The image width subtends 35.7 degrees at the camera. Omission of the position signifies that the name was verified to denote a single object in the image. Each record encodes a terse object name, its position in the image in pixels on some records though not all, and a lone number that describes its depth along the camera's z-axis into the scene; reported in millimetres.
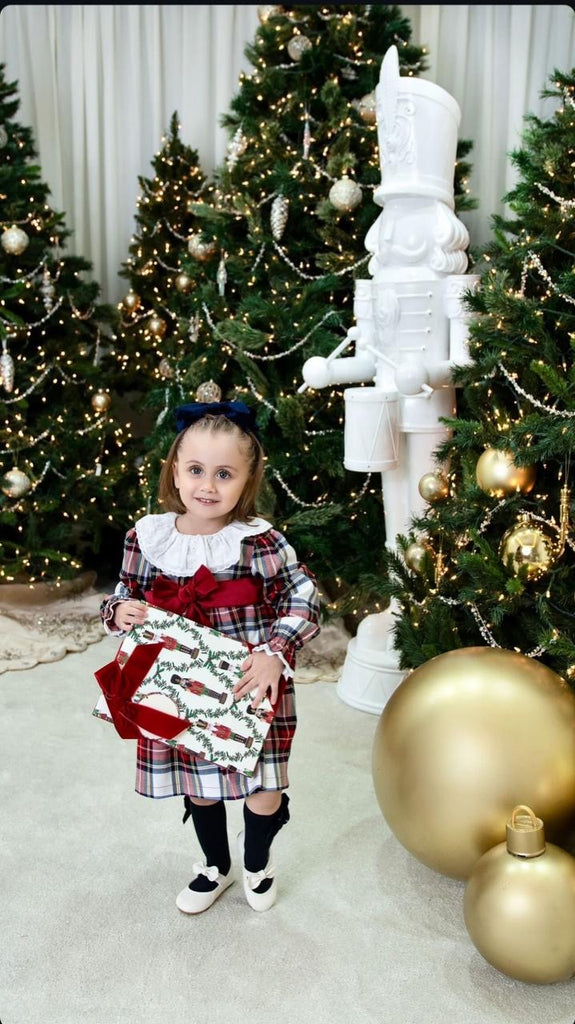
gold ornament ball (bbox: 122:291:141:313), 3811
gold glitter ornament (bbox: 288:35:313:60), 3059
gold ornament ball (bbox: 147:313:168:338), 3758
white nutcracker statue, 2572
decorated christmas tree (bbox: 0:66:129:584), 3480
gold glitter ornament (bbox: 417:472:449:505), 2461
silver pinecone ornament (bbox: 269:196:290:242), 3117
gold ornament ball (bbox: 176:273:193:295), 3570
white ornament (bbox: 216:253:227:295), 3305
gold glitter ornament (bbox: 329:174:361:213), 2977
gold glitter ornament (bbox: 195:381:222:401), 3221
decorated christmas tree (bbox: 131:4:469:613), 3068
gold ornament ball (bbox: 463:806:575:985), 1622
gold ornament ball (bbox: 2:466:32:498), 3424
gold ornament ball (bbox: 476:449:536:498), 2086
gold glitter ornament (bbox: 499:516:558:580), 2010
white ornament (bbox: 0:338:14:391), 3447
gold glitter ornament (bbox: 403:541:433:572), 2365
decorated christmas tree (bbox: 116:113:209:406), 3783
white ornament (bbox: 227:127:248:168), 3209
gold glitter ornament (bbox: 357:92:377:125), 3058
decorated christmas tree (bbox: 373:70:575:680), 2037
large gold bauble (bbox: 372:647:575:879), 1797
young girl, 1742
